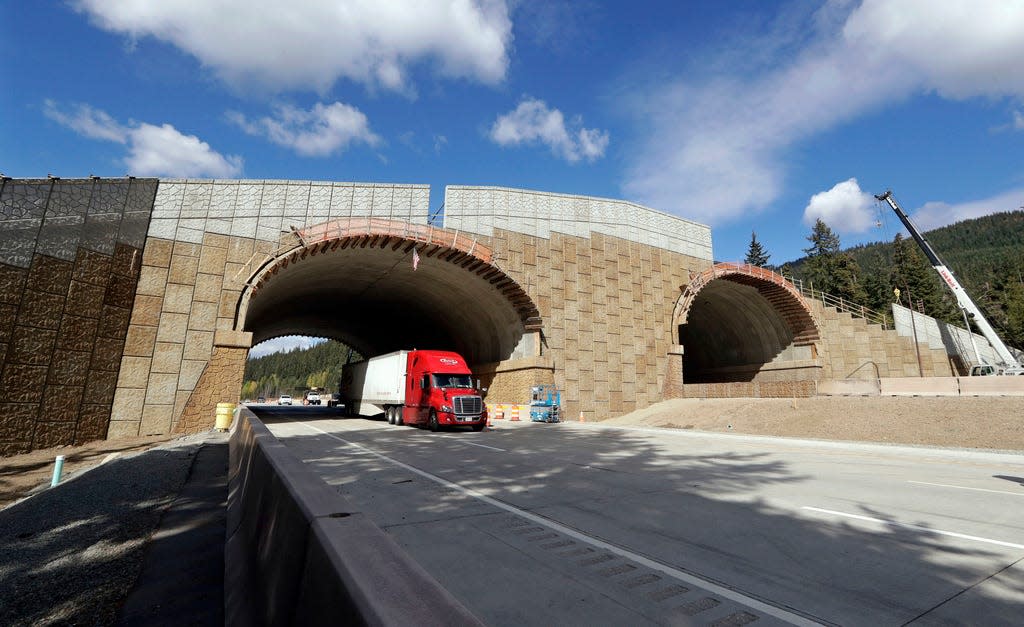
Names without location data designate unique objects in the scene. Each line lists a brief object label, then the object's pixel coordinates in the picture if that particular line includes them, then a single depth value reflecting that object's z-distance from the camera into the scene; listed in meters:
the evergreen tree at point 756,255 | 73.81
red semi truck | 20.41
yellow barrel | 19.17
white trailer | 23.95
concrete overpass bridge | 16.77
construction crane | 37.98
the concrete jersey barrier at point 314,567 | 1.62
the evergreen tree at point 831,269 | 71.56
